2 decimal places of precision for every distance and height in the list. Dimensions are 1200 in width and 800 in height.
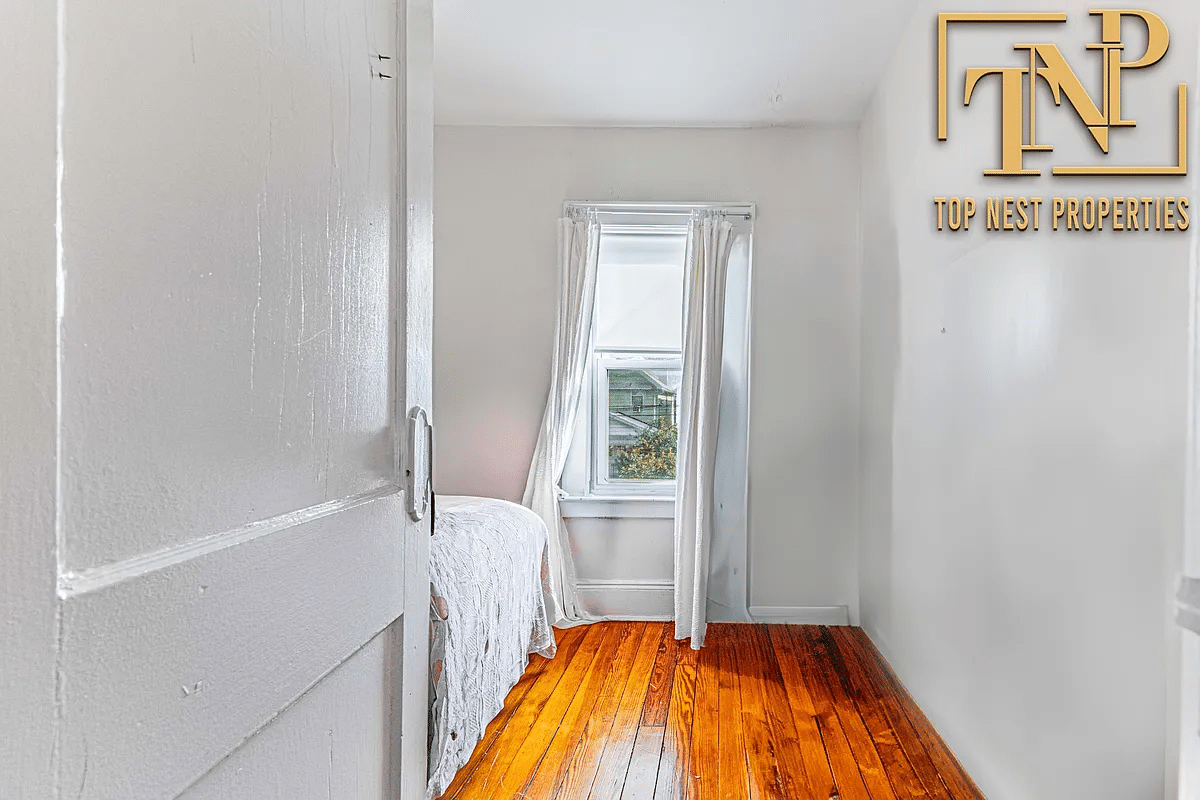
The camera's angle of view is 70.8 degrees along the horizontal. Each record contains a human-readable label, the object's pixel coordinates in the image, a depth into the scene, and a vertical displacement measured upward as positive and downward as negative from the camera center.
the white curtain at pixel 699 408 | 3.78 -0.06
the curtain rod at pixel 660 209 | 3.97 +0.88
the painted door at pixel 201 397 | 0.46 +0.00
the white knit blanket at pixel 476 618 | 2.21 -0.69
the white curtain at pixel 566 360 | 3.98 +0.16
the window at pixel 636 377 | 4.19 +0.09
